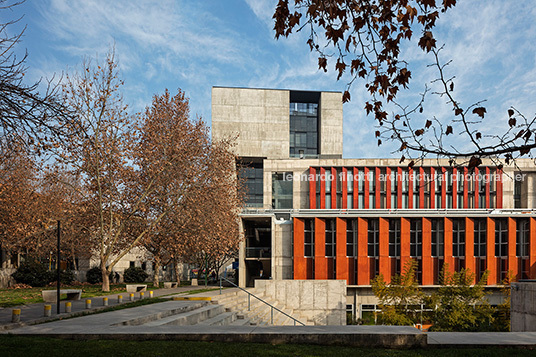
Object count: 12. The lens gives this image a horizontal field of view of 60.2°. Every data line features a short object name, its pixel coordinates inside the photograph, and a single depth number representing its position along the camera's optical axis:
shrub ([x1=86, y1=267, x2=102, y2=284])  44.69
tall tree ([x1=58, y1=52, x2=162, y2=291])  27.97
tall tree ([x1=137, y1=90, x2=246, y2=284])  32.66
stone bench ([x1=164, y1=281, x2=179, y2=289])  35.41
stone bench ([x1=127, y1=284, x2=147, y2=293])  27.97
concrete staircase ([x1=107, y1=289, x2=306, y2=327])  14.96
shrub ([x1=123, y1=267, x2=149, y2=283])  46.28
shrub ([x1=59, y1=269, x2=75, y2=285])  38.72
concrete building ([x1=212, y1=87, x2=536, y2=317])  40.94
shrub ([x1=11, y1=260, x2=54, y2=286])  35.56
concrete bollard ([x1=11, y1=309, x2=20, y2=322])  13.42
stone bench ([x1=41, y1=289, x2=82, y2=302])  19.17
